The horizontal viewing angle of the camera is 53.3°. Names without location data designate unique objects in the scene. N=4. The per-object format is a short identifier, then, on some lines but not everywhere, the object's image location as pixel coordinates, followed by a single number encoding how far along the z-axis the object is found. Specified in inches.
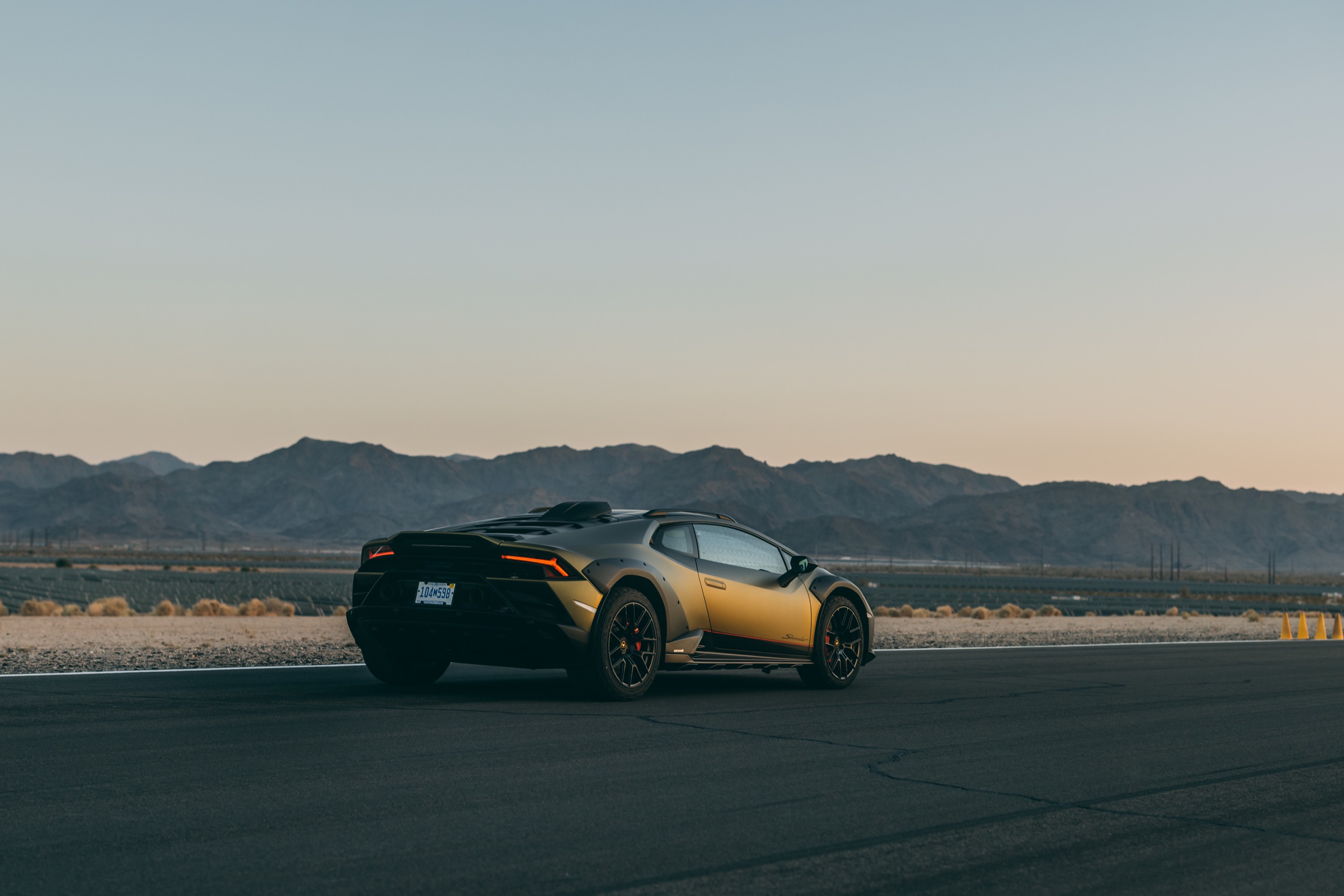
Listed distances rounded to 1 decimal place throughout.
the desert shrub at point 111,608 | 1332.4
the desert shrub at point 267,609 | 1450.5
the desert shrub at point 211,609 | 1348.4
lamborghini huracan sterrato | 417.4
